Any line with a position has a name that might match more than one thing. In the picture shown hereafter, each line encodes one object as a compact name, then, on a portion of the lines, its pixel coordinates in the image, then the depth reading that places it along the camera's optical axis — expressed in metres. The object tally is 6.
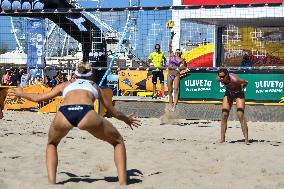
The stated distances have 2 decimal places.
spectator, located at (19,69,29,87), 17.38
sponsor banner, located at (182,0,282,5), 18.06
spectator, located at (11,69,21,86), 20.91
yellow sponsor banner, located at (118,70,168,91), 20.75
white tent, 18.66
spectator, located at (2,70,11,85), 21.83
